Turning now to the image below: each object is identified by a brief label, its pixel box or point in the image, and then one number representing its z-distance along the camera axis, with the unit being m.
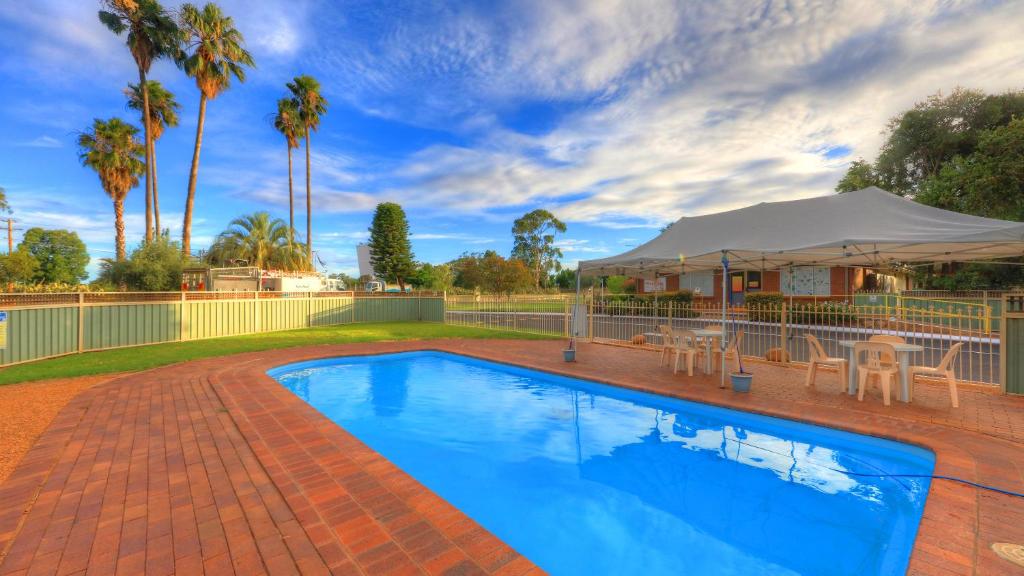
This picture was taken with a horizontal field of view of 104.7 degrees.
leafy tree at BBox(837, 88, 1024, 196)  20.25
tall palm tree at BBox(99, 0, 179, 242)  16.03
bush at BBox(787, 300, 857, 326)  16.51
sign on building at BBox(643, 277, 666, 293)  10.80
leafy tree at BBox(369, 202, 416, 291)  29.33
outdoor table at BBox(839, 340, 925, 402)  5.73
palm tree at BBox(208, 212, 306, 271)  33.22
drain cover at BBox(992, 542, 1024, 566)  2.38
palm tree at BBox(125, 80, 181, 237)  20.95
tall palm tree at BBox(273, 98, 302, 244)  26.56
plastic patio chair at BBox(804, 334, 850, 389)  6.53
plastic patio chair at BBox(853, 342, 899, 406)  5.76
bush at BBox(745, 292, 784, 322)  20.00
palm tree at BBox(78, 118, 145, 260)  20.66
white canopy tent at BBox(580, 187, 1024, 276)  6.00
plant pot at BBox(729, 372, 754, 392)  6.52
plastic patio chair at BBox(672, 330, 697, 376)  8.10
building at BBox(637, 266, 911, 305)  20.19
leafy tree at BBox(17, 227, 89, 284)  48.09
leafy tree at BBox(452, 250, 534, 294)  37.97
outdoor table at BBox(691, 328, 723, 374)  7.94
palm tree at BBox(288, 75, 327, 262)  26.47
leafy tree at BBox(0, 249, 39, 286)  30.14
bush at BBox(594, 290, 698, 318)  20.42
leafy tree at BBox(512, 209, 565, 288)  57.44
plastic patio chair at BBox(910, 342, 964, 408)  5.52
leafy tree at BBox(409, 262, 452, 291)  46.54
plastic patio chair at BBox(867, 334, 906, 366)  6.28
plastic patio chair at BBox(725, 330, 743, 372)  6.95
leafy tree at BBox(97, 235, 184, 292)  15.51
